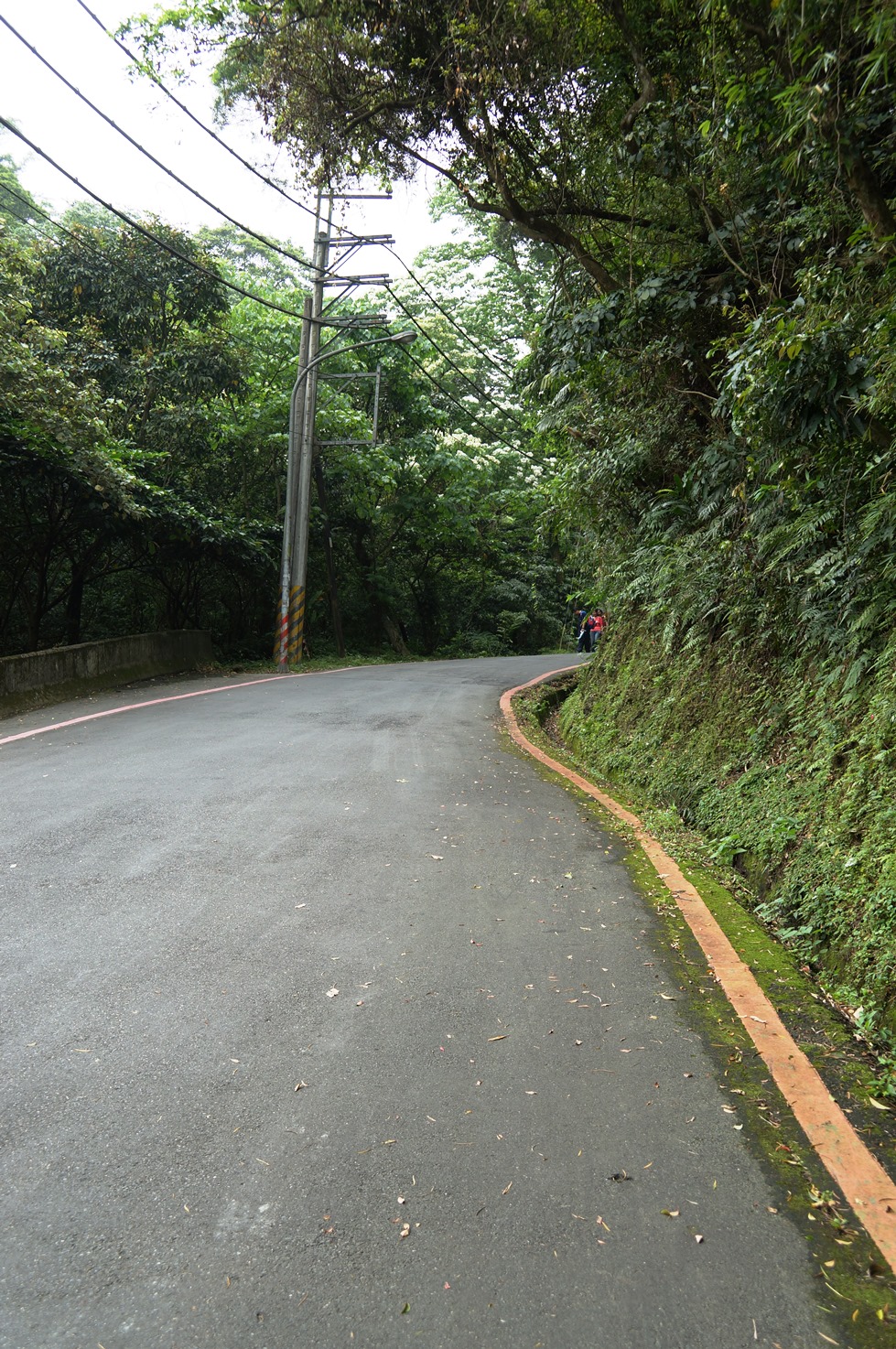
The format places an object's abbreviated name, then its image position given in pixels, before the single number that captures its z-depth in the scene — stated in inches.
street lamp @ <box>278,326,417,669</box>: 818.8
